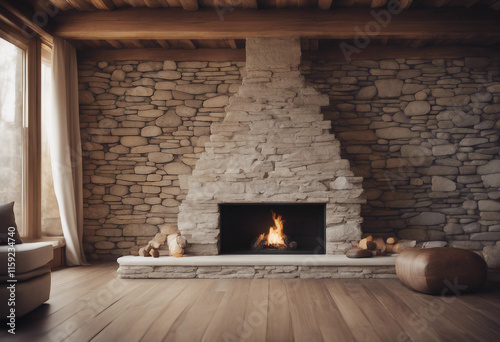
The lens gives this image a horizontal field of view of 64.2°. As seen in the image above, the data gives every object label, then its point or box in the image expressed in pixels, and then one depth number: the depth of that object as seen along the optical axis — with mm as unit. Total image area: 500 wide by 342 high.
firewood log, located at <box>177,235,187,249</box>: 4465
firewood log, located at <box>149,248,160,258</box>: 4453
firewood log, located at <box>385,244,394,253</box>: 4578
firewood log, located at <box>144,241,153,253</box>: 4536
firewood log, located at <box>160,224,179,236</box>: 5082
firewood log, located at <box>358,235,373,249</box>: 4400
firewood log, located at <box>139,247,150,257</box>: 4508
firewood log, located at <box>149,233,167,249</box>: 4709
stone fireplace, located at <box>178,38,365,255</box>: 4531
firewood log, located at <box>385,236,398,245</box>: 4594
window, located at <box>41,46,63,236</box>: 4922
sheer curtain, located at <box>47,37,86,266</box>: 4680
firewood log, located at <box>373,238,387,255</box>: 4492
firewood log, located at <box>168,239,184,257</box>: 4438
